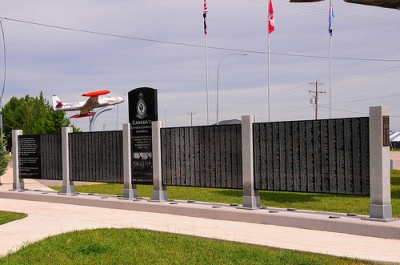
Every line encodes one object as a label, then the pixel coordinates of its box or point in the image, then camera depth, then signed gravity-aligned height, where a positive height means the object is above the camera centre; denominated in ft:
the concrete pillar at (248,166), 47.96 -3.94
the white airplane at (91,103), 229.86 +8.58
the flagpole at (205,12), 141.90 +27.44
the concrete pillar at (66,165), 68.18 -5.12
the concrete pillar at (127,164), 59.98 -4.53
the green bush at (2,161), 92.07 -6.10
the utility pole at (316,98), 243.89 +9.22
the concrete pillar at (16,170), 75.51 -6.29
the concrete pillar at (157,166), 56.65 -4.52
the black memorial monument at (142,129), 58.39 -0.77
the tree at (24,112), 298.56 +6.17
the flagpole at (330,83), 166.61 +10.53
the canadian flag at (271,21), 132.77 +23.39
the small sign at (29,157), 73.00 -4.35
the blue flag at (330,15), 151.08 +28.87
